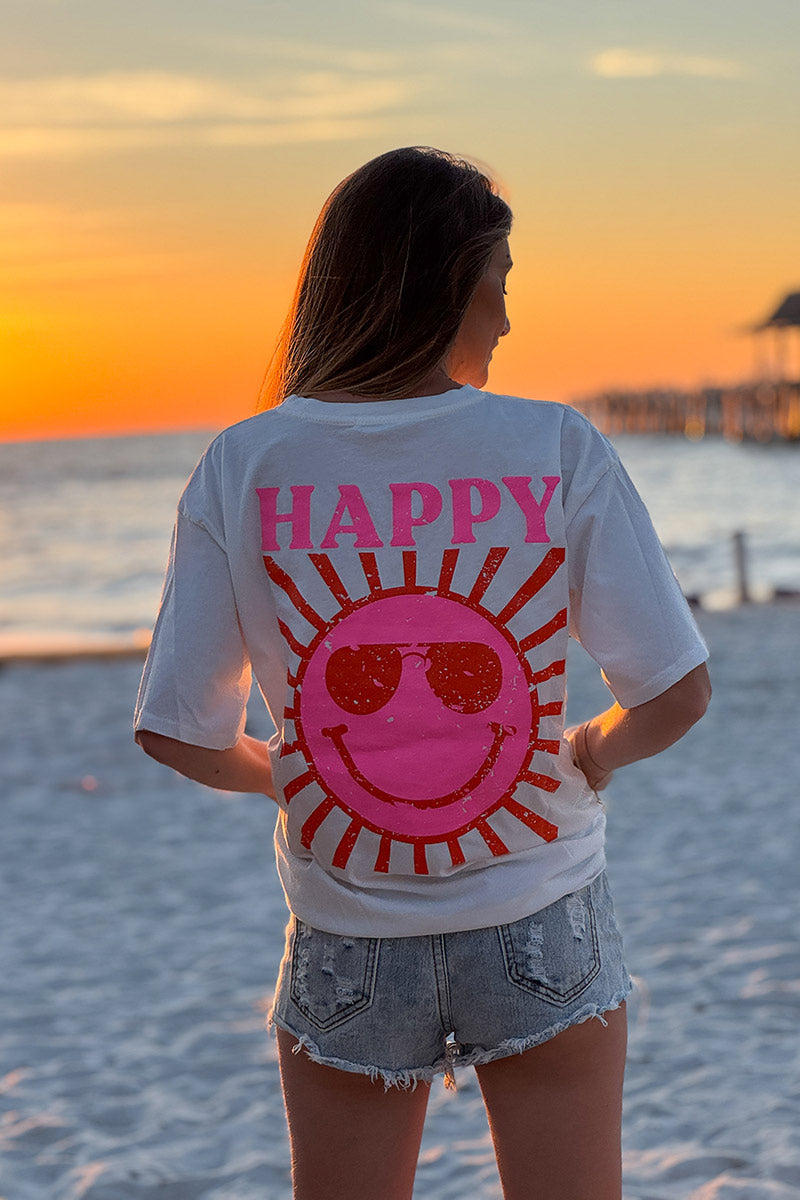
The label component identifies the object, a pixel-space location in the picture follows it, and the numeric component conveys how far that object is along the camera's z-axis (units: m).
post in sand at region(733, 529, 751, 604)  14.93
